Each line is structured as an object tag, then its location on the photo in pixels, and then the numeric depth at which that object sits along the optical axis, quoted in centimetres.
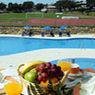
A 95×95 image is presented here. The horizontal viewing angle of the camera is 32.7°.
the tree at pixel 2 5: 2696
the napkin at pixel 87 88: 95
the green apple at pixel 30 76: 87
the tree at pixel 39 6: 3010
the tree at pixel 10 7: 2634
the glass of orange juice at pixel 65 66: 99
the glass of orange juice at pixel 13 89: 93
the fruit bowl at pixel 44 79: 86
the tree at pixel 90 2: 2651
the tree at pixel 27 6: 2825
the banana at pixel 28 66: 91
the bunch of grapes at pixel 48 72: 86
